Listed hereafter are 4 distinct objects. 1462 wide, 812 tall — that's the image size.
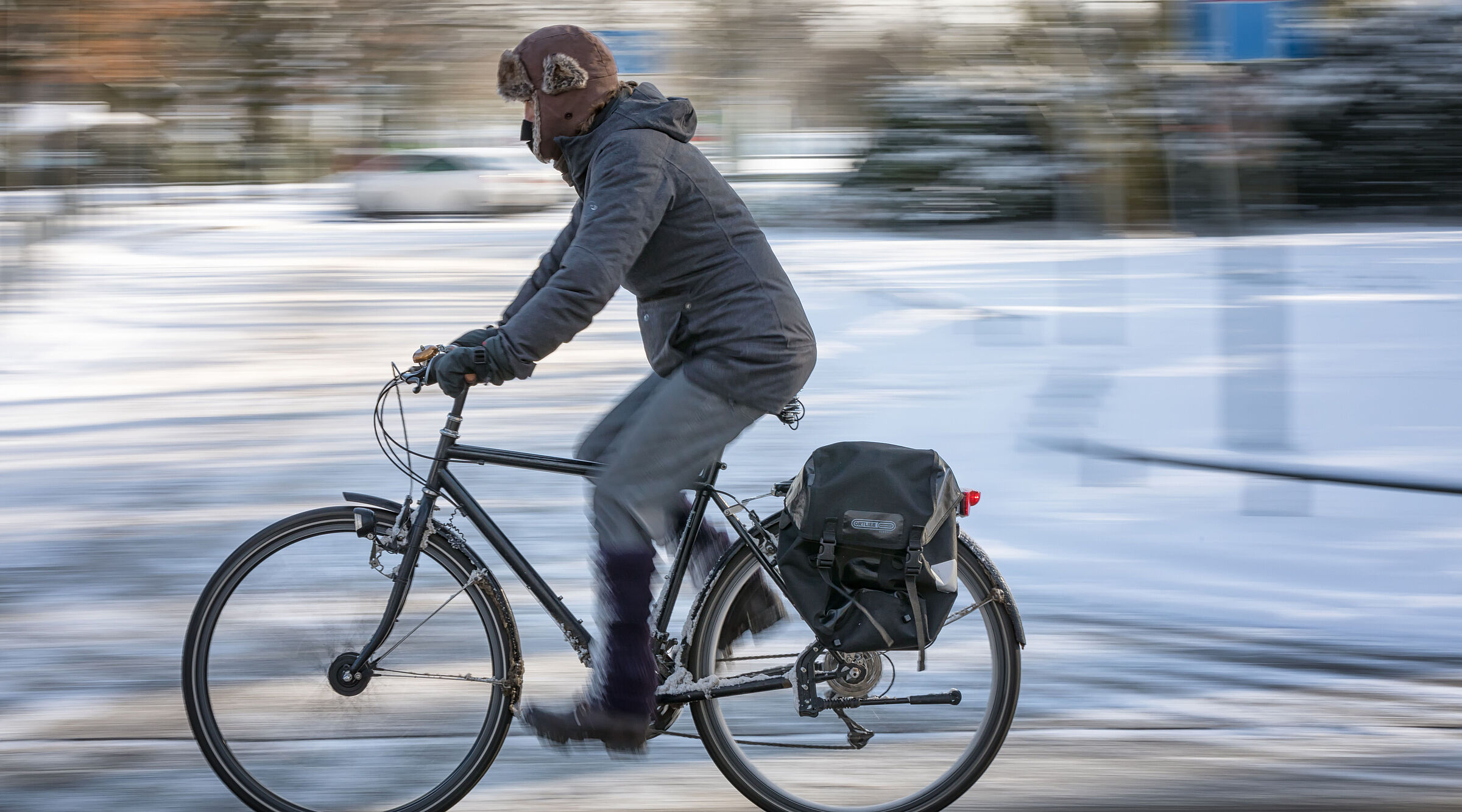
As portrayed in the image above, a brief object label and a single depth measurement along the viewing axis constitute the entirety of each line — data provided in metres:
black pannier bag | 5.69
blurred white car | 45.16
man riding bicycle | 5.69
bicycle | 6.07
